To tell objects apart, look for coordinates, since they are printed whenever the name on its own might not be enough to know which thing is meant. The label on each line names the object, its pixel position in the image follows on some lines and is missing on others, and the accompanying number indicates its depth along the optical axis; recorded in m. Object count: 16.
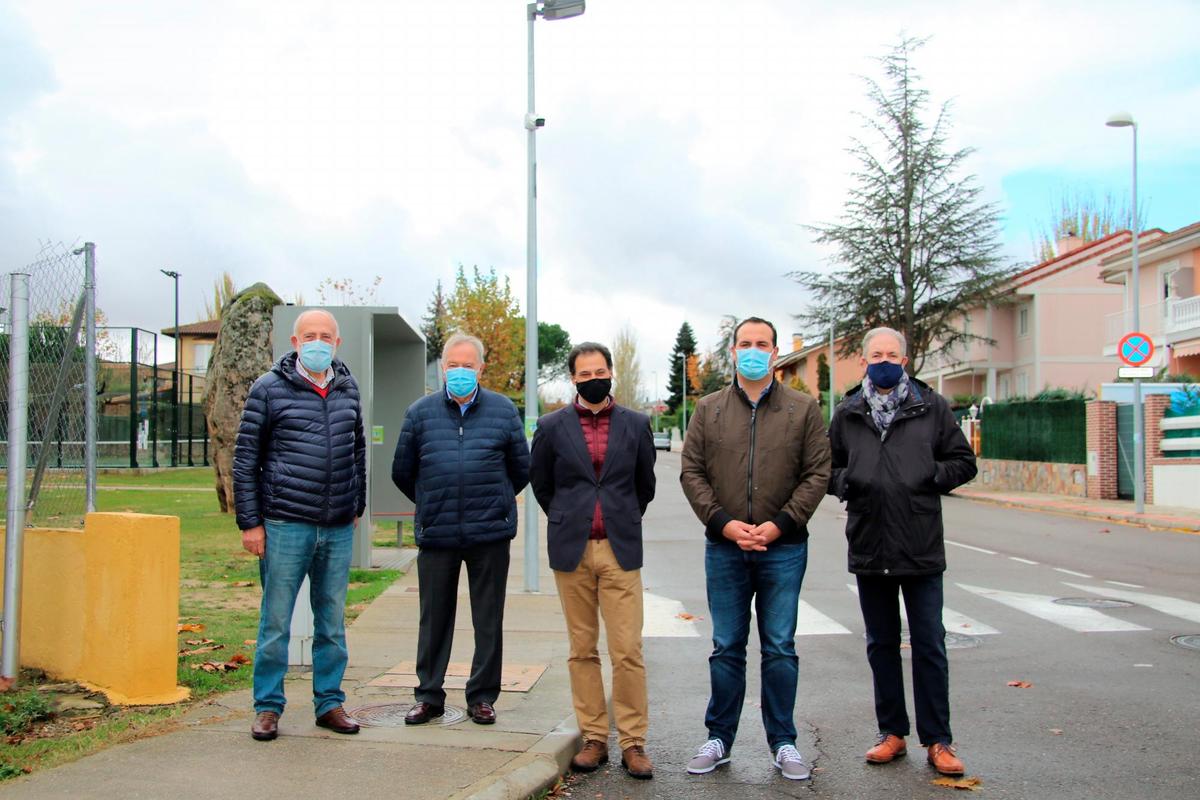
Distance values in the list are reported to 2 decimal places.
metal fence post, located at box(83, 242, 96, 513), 6.21
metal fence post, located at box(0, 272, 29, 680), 5.96
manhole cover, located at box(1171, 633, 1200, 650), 7.95
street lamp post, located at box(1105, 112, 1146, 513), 21.19
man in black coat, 5.02
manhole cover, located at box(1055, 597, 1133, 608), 9.89
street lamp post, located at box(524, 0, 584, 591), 11.21
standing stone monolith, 17.75
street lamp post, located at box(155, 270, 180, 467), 29.56
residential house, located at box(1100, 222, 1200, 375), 33.47
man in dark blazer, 5.11
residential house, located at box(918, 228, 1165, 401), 46.41
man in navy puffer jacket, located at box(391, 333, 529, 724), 5.59
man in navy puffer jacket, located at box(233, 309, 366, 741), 5.28
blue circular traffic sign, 21.09
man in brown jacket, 5.04
